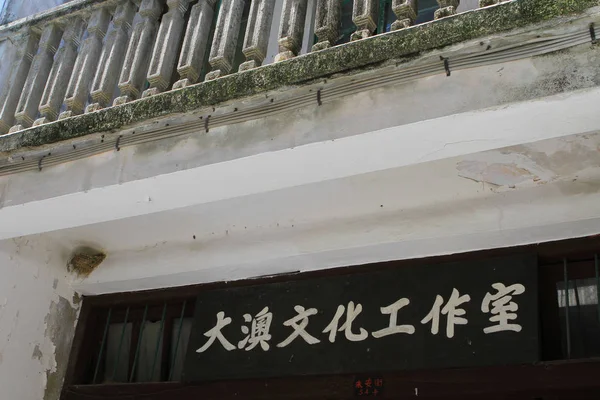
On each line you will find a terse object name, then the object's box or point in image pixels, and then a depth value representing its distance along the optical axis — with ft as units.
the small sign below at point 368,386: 11.32
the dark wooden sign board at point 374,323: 10.78
